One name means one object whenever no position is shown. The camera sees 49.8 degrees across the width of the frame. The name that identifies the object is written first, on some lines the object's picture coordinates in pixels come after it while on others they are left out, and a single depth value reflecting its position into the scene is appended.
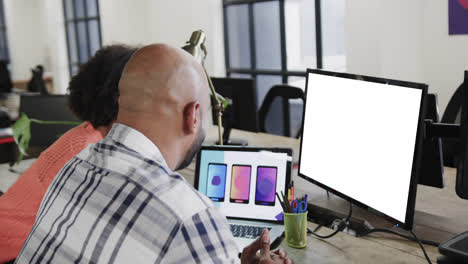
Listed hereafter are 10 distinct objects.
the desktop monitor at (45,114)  2.90
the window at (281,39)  4.49
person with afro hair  1.65
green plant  2.44
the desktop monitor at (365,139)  1.15
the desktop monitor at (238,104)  2.67
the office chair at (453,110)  2.84
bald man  0.79
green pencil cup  1.31
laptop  1.51
